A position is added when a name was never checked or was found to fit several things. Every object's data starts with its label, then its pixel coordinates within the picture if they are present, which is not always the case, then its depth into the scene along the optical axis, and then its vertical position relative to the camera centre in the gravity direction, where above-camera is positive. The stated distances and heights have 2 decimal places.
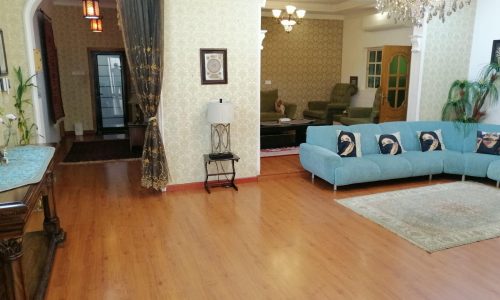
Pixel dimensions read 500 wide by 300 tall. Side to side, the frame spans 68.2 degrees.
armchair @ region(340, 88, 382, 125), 8.07 -0.74
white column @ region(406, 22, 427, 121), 6.01 +0.19
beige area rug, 3.61 -1.45
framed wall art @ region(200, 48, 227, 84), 4.85 +0.24
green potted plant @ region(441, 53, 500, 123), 5.99 -0.25
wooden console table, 1.96 -0.94
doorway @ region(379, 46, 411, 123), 6.94 +0.01
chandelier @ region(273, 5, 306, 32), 7.01 +1.32
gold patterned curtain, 4.40 +0.24
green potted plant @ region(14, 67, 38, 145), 4.10 -0.27
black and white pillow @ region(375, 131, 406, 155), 5.42 -0.89
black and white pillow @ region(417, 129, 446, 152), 5.64 -0.88
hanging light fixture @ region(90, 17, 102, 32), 7.06 +1.11
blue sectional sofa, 4.96 -1.04
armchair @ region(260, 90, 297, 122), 8.52 -0.58
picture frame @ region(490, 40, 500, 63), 5.88 +0.52
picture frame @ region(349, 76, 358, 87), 9.81 +0.08
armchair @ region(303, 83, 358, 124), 9.07 -0.56
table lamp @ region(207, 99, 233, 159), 4.69 -0.59
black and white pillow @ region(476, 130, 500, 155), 5.32 -0.87
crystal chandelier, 3.43 +0.72
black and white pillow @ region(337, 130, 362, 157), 5.24 -0.87
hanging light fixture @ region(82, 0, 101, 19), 5.50 +1.12
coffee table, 6.94 -0.96
